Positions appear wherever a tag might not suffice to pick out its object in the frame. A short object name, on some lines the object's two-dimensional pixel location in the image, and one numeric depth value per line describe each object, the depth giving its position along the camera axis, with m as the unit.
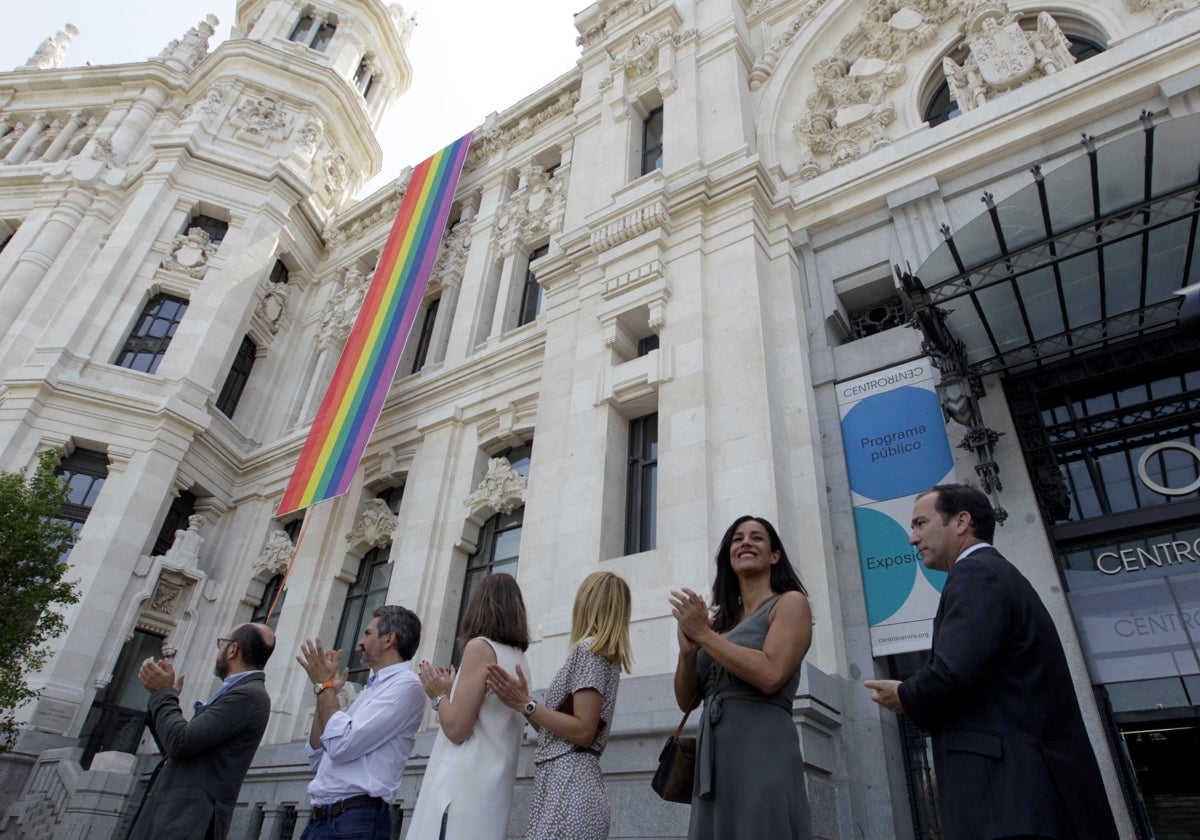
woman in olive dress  3.07
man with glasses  4.08
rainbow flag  14.77
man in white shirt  4.16
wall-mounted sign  7.89
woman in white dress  3.64
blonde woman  3.67
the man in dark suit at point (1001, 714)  2.68
